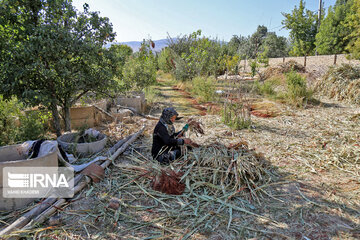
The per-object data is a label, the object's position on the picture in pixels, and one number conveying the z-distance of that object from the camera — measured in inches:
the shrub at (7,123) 141.1
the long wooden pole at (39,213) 81.2
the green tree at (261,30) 1637.2
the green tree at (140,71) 354.0
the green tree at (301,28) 887.7
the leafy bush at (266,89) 367.6
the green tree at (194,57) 455.5
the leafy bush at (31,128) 145.5
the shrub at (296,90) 299.4
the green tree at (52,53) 128.1
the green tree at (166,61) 670.5
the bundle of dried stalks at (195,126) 157.6
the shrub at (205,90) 355.2
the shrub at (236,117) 214.5
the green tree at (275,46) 1164.5
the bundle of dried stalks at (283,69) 515.2
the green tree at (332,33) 847.1
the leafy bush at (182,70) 510.6
